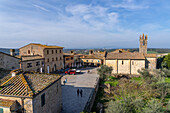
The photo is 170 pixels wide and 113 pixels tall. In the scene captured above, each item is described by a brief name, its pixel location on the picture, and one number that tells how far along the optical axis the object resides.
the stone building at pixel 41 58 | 25.95
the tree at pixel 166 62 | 38.78
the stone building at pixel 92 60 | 46.50
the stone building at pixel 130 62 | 32.94
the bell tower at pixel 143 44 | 52.47
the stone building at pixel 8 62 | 17.80
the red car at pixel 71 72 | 31.22
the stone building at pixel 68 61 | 41.07
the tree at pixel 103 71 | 26.52
